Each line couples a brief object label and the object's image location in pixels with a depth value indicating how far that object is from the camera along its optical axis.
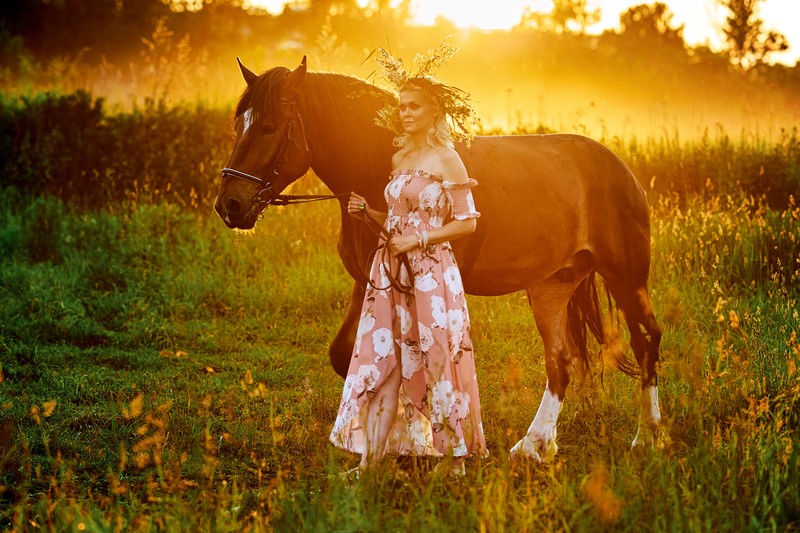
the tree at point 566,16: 46.25
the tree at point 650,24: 40.25
